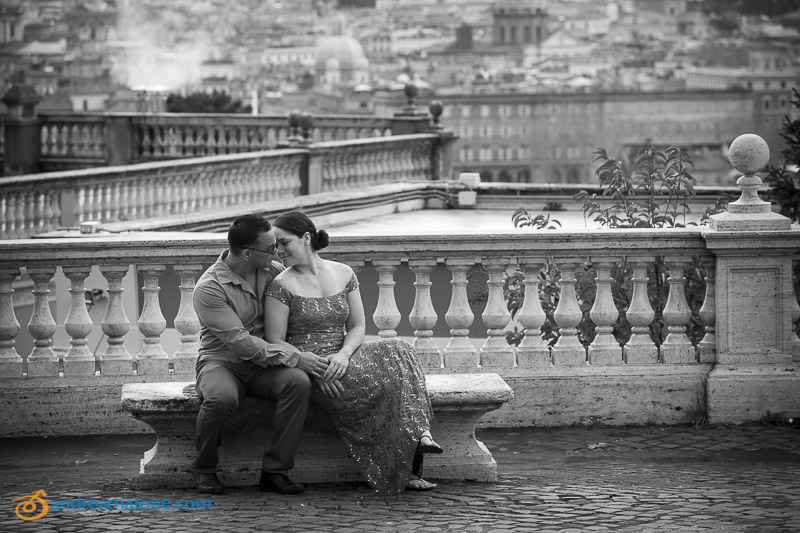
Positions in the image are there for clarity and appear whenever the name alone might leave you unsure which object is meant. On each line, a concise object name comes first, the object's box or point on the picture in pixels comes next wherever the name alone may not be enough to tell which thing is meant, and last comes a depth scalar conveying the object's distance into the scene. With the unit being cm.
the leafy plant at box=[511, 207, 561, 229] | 1328
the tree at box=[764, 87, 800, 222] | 1298
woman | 923
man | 917
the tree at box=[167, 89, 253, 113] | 6560
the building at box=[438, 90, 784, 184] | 18176
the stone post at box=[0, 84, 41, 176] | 3437
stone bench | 939
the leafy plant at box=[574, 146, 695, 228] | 1310
